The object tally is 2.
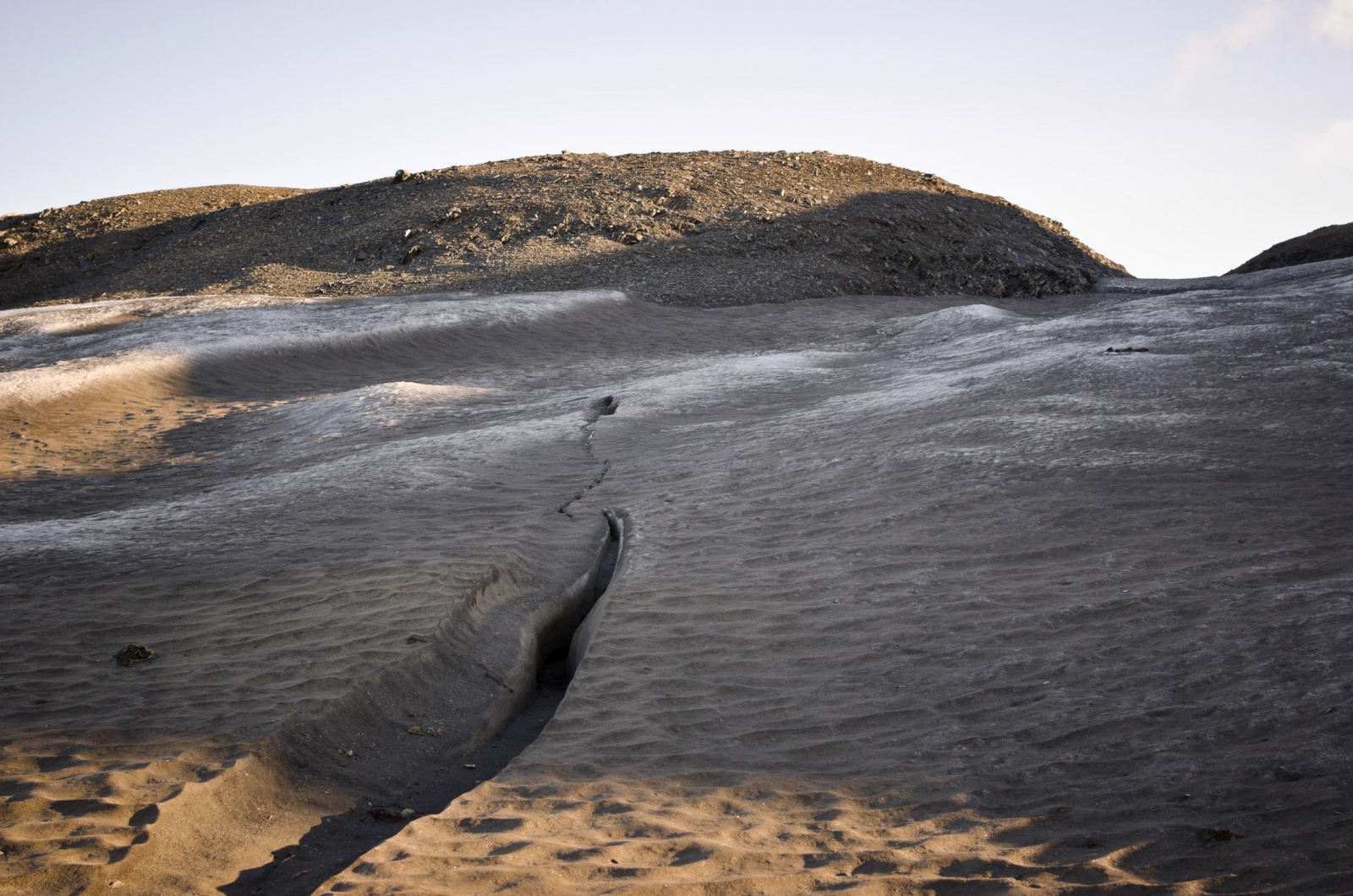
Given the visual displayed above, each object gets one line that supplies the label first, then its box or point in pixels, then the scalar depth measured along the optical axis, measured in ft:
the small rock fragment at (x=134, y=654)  23.41
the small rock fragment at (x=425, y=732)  21.74
